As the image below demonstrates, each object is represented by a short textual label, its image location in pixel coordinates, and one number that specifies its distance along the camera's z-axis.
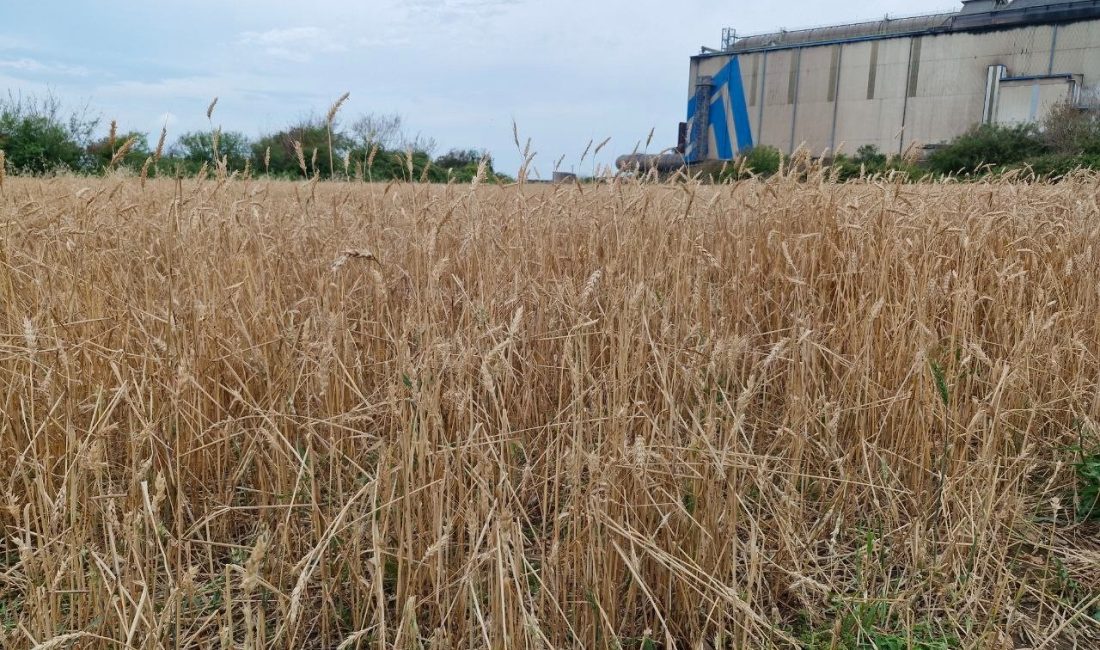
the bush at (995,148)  23.17
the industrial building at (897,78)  30.98
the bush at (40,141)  17.77
